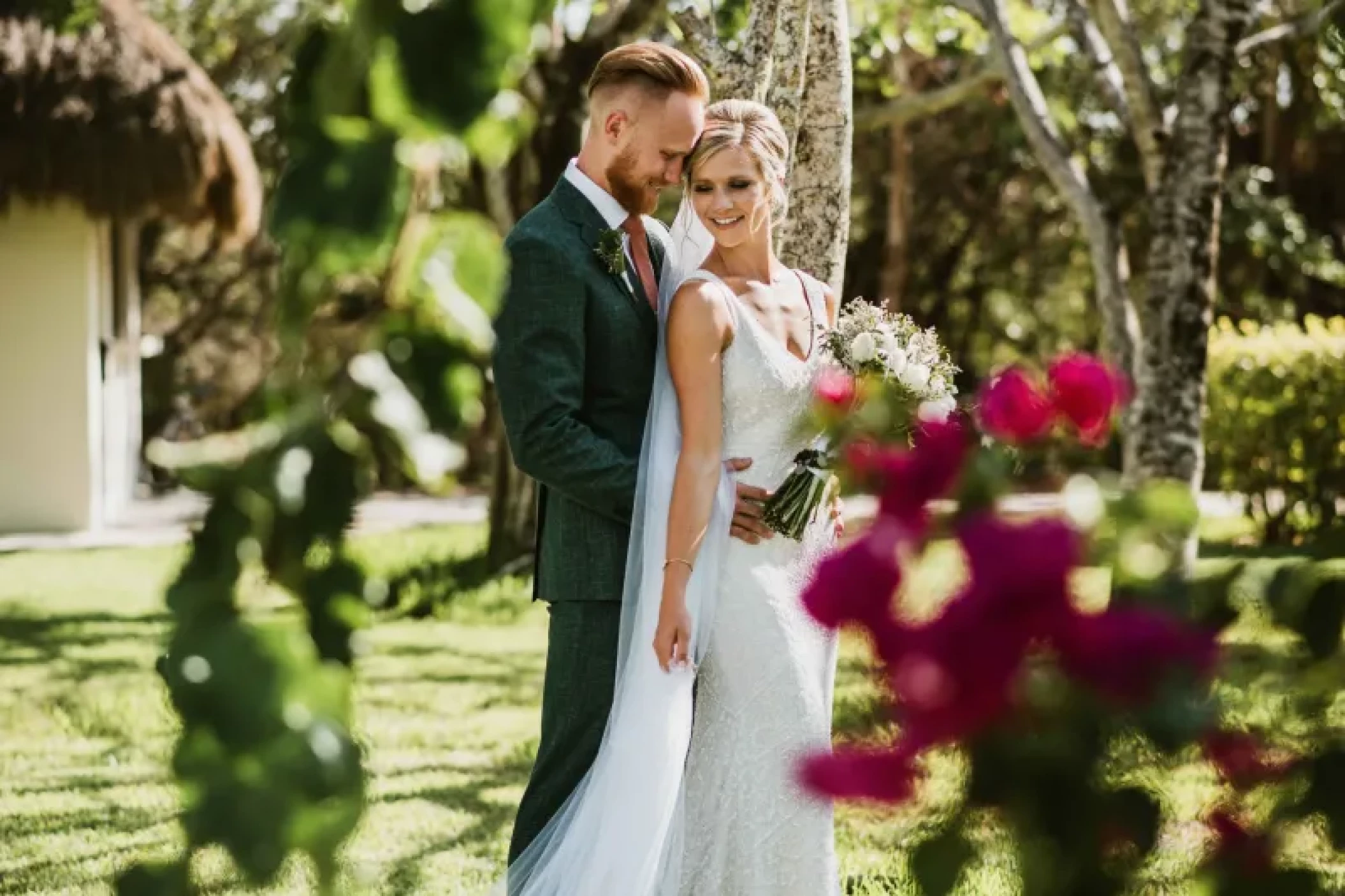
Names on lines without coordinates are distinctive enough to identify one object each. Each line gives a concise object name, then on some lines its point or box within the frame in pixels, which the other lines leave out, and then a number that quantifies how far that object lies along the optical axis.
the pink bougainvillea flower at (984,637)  2.34
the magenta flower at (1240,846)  2.85
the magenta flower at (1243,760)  2.98
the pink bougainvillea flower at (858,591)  2.40
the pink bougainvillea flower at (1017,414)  3.03
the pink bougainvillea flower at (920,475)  2.60
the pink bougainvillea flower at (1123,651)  2.43
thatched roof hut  16.20
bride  5.47
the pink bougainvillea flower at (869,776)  2.46
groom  5.38
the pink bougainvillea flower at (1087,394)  3.09
